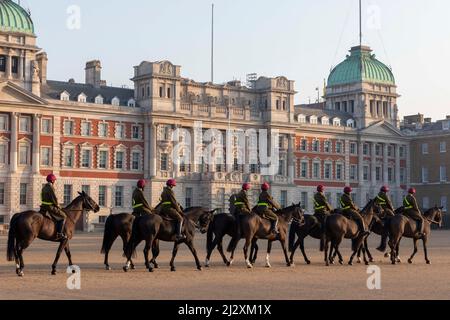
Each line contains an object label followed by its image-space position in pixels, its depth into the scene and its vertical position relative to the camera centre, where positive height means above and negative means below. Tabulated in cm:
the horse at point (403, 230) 2955 -115
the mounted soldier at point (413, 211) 3050 -50
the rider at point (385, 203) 3088 -22
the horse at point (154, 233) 2530 -108
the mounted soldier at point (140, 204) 2669 -21
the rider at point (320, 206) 2983 -31
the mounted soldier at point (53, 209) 2444 -34
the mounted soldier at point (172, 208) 2591 -33
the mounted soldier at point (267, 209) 2809 -39
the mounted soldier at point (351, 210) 2942 -45
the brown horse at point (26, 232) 2355 -99
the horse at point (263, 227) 2737 -99
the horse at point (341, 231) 2862 -117
